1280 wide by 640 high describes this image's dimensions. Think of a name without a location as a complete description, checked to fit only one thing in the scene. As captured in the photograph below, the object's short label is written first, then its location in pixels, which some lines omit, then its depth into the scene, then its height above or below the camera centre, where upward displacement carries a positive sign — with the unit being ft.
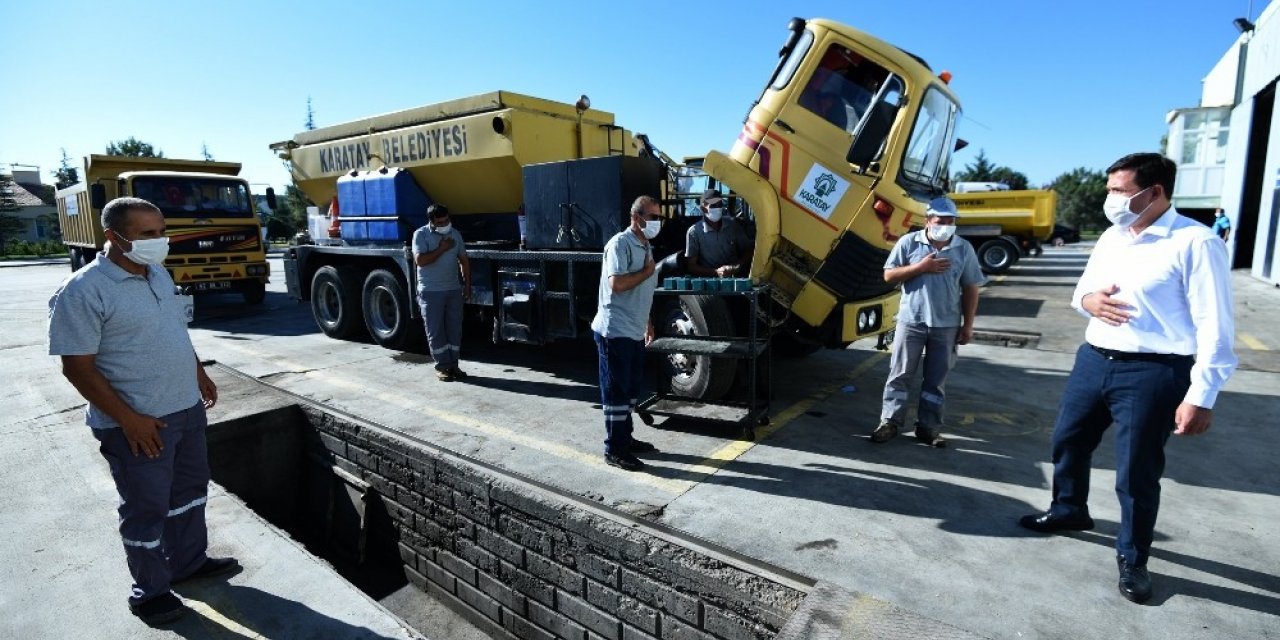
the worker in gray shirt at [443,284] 20.89 -1.59
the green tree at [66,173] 171.42 +17.92
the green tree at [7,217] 129.59 +4.56
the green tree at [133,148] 165.99 +23.57
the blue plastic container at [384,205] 24.98 +1.24
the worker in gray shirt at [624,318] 13.67 -1.81
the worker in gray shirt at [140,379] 8.21 -1.90
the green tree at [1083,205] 180.04 +7.34
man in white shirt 8.13 -1.38
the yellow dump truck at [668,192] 16.11 +1.29
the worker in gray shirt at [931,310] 13.93 -1.74
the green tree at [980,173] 200.34 +18.80
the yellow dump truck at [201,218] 36.94 +1.18
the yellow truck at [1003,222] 52.42 +0.81
